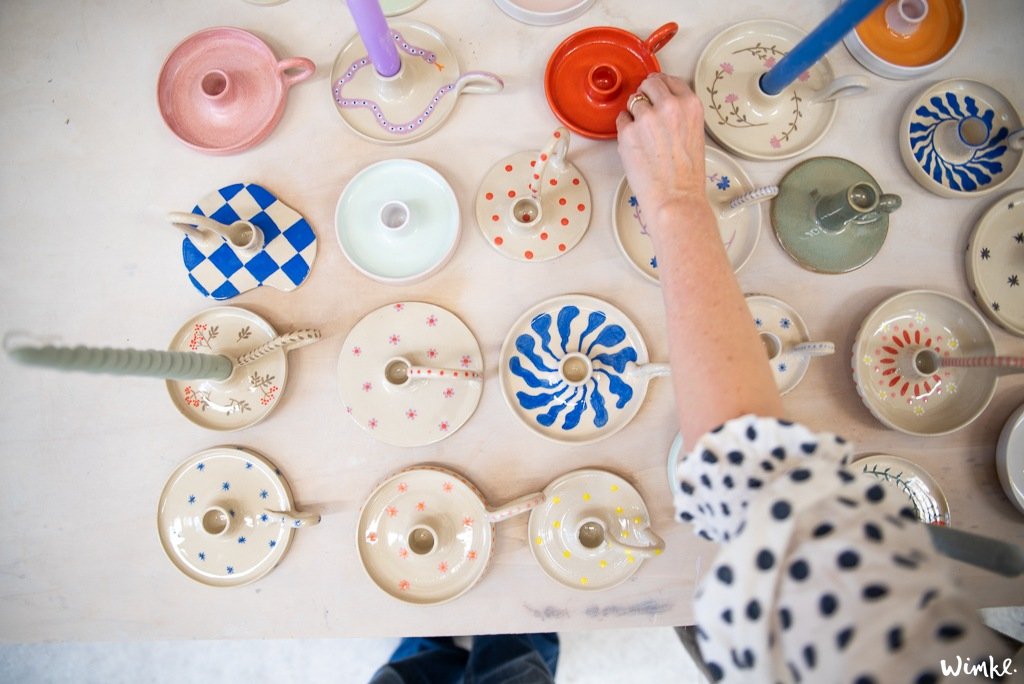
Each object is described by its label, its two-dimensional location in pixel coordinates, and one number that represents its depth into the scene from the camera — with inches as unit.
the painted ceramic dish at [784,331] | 34.4
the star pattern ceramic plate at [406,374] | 34.5
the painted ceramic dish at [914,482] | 34.9
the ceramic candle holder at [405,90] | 36.3
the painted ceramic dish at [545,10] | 36.4
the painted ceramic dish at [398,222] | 35.3
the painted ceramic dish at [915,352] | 35.2
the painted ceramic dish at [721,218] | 35.4
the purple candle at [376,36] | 28.9
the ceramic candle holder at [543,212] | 35.3
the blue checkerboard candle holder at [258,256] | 35.7
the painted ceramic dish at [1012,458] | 34.7
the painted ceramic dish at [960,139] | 36.4
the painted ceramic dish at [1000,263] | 35.7
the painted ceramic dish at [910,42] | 36.7
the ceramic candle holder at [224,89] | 36.4
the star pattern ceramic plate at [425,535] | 34.2
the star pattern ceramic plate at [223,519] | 34.4
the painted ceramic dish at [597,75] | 35.5
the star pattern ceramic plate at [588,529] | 34.2
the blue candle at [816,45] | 27.3
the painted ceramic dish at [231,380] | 34.9
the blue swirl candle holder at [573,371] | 34.6
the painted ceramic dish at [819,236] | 35.7
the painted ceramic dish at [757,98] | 36.3
